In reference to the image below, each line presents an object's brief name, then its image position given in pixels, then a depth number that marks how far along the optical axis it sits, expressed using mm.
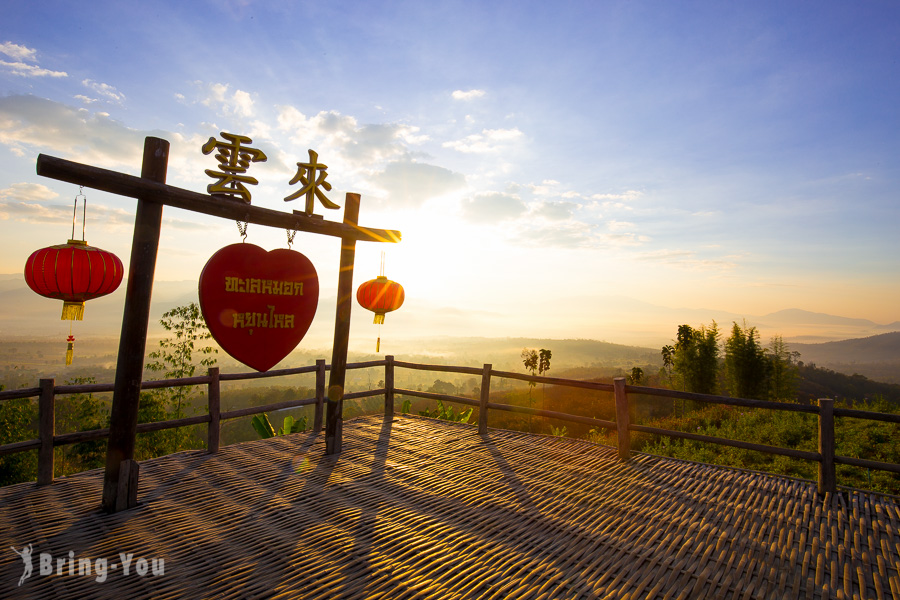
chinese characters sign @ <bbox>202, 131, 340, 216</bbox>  4027
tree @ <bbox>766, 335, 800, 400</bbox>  27491
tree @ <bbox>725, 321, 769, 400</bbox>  26891
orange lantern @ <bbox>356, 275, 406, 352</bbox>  6992
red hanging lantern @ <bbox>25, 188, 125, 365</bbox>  4031
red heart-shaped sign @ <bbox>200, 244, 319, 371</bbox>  3677
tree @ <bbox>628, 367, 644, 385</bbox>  27488
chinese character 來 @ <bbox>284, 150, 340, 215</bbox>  4680
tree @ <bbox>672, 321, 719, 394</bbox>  28734
